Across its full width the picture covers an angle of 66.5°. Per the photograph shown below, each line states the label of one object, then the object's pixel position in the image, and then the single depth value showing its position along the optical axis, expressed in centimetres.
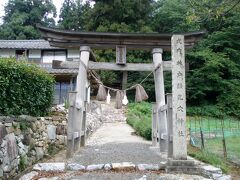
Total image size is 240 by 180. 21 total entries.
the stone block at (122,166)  457
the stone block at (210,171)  431
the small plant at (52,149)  594
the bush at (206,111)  1728
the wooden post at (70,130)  540
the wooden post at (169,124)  503
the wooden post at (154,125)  729
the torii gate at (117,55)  624
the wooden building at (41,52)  1570
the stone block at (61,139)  669
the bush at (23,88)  428
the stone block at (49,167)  449
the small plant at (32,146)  487
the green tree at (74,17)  2454
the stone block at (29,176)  404
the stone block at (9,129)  407
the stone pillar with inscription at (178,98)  466
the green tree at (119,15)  1909
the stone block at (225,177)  418
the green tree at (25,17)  2377
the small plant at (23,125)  459
